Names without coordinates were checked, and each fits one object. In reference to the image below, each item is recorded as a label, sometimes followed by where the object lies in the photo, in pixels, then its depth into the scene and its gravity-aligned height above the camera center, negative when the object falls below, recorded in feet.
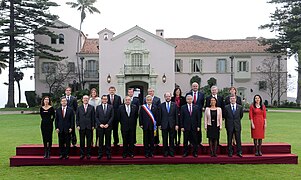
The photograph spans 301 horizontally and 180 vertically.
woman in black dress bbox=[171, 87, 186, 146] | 32.82 -0.75
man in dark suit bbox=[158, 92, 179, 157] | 31.12 -2.22
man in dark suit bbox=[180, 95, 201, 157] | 31.04 -2.36
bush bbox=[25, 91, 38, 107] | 136.05 -3.01
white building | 124.26 +10.42
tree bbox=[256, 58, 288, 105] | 140.46 +4.86
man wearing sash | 31.22 -2.52
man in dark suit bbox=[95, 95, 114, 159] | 31.01 -2.54
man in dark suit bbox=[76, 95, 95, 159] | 31.07 -2.48
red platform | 30.68 -5.40
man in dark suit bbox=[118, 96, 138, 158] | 31.42 -2.49
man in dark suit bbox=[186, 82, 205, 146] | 32.40 -0.57
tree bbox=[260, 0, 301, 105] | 129.59 +21.40
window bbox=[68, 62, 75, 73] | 140.56 +8.62
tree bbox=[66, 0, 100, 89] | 156.62 +33.82
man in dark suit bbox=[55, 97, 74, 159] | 30.99 -2.71
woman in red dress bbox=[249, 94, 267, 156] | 30.99 -2.18
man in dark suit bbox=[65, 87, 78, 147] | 32.99 -0.99
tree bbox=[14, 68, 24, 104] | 137.28 +5.38
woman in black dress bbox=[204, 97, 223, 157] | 30.66 -2.26
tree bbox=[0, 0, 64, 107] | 126.41 +19.85
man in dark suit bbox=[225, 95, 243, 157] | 31.09 -2.43
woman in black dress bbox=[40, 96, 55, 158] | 30.89 -2.48
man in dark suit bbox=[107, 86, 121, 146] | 32.89 -0.95
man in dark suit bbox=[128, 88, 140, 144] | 33.12 -0.70
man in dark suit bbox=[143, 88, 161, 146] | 32.42 -0.92
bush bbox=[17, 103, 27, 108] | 134.81 -5.04
